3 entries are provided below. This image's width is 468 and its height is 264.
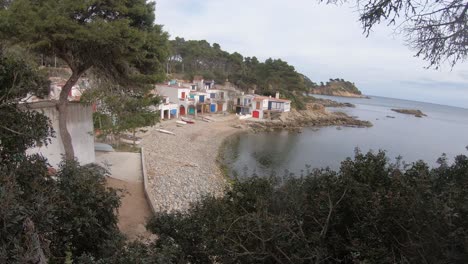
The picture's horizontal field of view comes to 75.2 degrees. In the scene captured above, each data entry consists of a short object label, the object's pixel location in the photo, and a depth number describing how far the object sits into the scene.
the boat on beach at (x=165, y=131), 28.42
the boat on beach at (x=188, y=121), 34.65
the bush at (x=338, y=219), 3.11
